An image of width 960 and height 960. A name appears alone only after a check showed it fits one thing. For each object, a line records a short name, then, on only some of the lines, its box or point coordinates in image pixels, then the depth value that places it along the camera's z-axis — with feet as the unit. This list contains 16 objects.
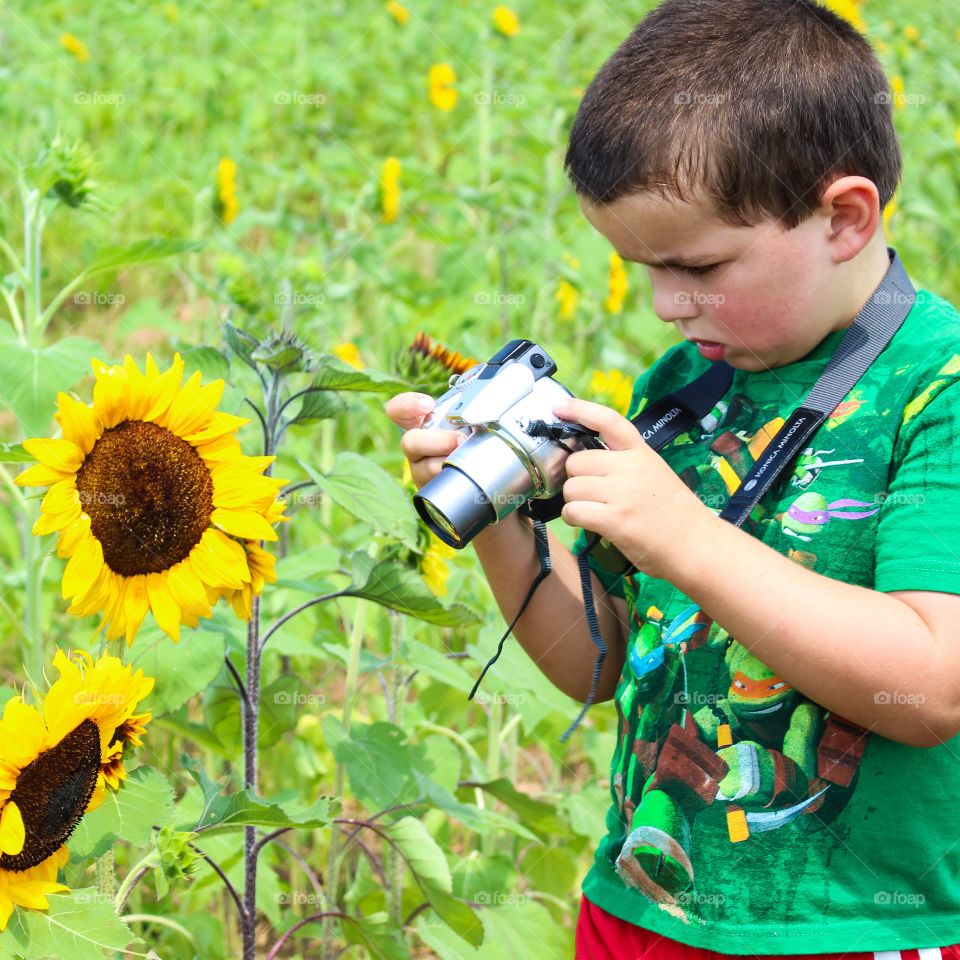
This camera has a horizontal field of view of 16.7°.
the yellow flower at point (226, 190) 10.25
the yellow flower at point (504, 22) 11.64
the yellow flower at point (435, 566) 6.79
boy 5.64
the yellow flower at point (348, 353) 7.54
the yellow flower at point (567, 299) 10.44
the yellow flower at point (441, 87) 13.10
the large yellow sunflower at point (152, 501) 5.98
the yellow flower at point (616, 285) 10.51
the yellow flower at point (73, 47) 14.77
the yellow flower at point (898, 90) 13.37
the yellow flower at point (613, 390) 8.12
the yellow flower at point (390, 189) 10.14
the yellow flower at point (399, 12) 16.73
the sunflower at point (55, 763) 5.71
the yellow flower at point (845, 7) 11.30
